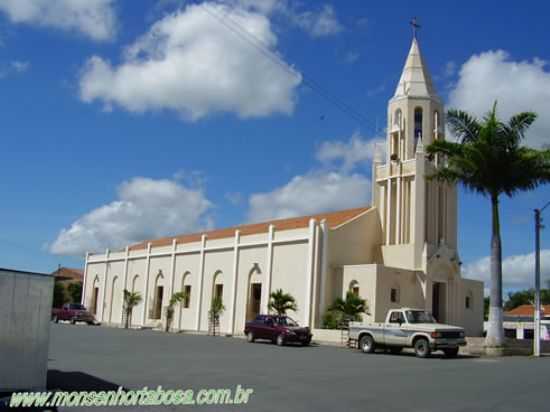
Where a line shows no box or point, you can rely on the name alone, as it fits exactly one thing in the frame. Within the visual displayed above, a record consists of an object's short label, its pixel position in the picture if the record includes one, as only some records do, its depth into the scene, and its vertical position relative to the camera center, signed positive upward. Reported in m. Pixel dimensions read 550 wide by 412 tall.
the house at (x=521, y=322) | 56.94 -0.37
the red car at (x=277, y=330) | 29.36 -1.15
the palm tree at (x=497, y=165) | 27.05 +6.48
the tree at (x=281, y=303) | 35.84 +0.18
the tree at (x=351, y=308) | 33.28 +0.11
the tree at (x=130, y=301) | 51.34 -0.18
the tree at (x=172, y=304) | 46.88 -0.23
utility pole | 27.19 +1.44
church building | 36.59 +3.44
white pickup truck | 23.61 -0.83
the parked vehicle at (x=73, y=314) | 50.47 -1.44
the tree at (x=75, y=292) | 73.31 +0.44
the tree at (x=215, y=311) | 42.28 -0.53
